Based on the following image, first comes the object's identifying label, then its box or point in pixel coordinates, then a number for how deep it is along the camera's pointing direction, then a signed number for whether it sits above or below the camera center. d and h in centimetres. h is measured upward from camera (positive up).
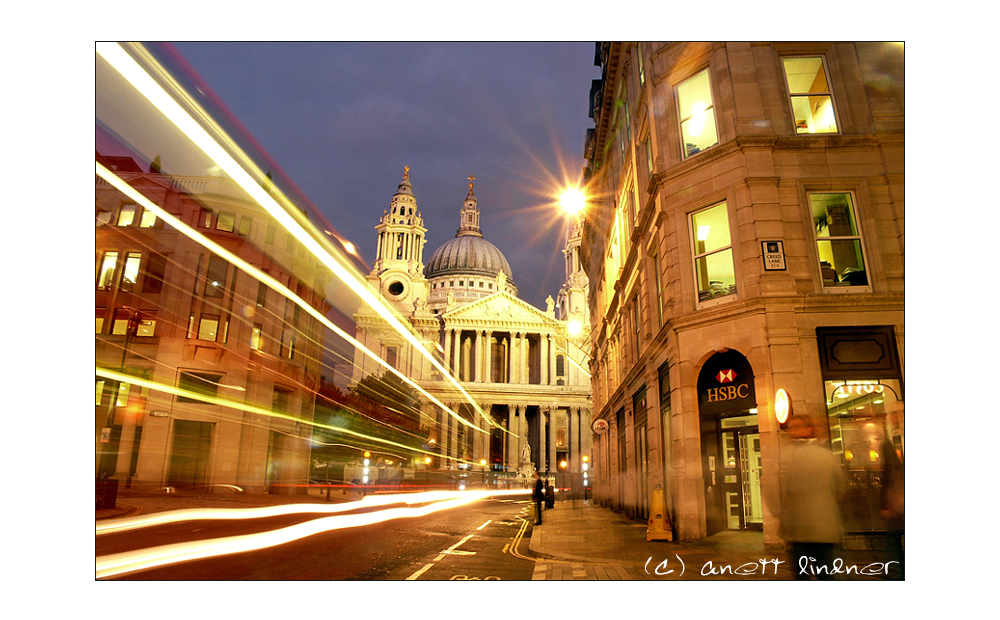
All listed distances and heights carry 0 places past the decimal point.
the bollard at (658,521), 1252 -145
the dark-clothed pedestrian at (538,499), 1781 -140
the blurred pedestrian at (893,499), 779 -62
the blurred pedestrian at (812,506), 588 -51
